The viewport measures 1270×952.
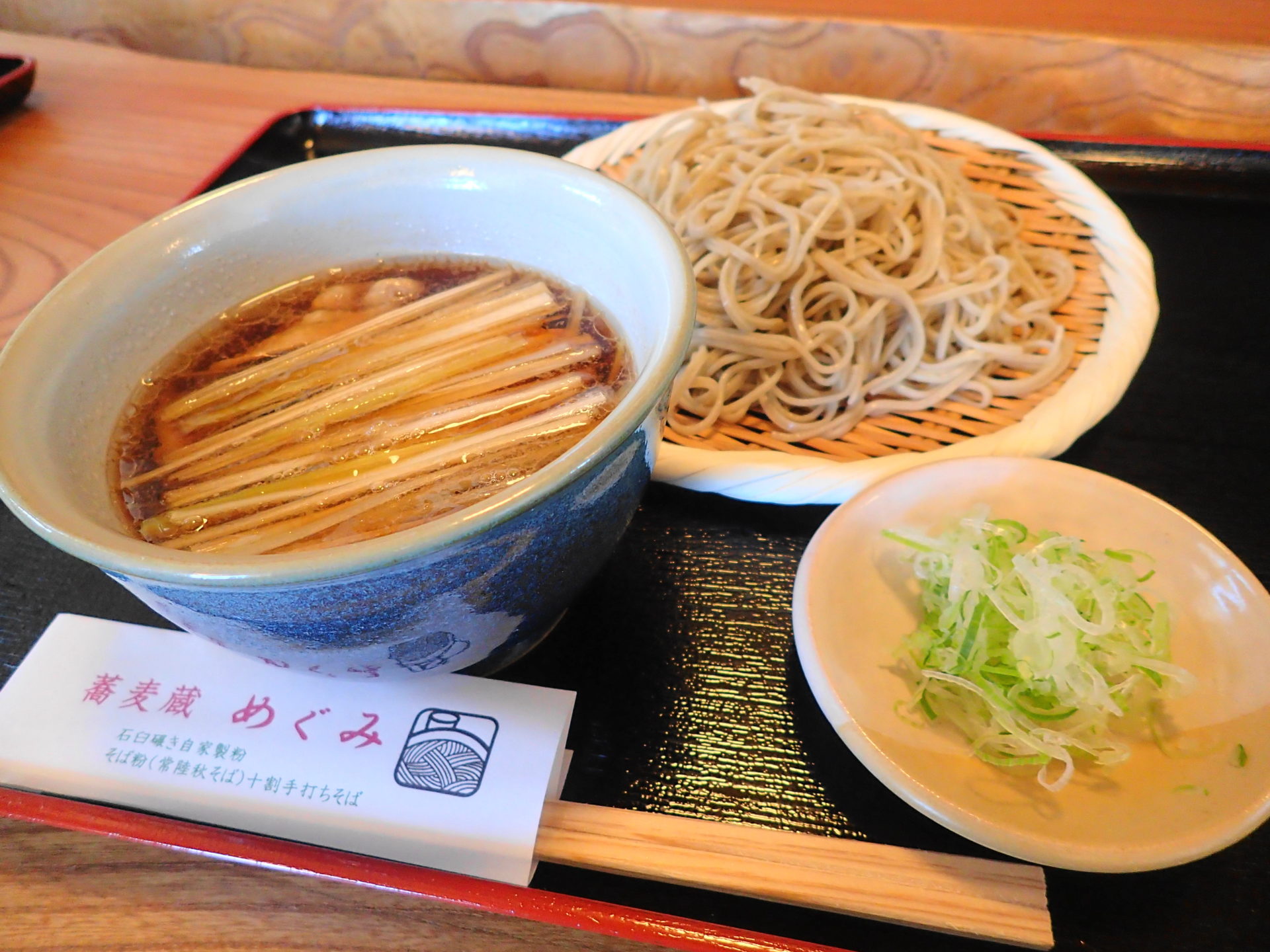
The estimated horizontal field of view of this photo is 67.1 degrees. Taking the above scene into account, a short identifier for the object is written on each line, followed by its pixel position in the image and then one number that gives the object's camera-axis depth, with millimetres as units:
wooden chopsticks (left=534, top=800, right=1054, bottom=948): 177
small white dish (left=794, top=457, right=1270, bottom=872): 183
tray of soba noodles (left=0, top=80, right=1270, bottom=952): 177
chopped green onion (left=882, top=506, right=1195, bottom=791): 204
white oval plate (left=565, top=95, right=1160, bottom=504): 248
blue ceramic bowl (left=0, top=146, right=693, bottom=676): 152
